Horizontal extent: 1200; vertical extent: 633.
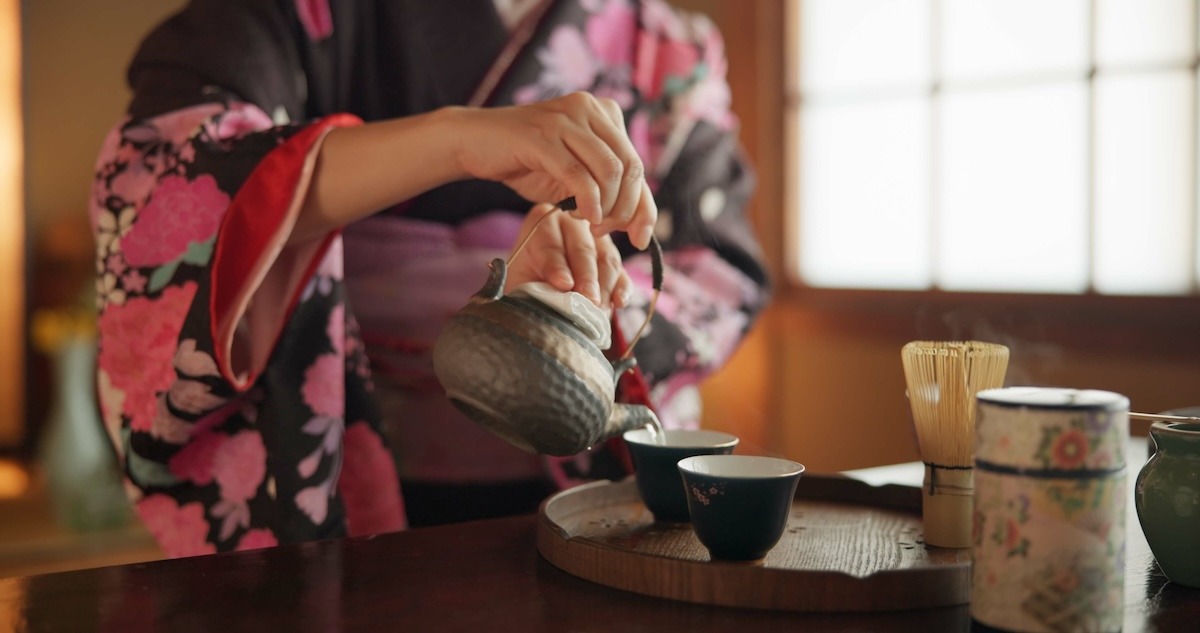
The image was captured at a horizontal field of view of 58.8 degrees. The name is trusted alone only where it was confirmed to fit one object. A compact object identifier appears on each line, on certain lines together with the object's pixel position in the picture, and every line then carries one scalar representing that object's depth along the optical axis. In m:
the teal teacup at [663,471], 0.90
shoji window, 2.13
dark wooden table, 0.68
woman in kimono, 1.05
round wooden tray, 0.70
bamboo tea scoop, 0.77
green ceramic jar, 0.75
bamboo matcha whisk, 0.81
